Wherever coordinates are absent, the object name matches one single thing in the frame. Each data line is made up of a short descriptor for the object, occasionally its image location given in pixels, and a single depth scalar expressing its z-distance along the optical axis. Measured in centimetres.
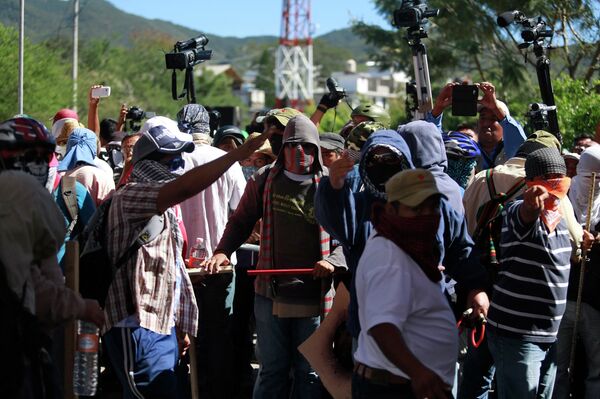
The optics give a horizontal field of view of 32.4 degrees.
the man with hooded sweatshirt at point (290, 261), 634
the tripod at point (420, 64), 804
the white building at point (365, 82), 15850
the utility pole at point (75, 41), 3784
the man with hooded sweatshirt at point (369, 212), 511
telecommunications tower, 10012
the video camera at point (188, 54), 923
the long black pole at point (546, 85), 827
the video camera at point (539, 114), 802
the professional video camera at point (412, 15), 816
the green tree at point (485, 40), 1867
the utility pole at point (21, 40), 2386
